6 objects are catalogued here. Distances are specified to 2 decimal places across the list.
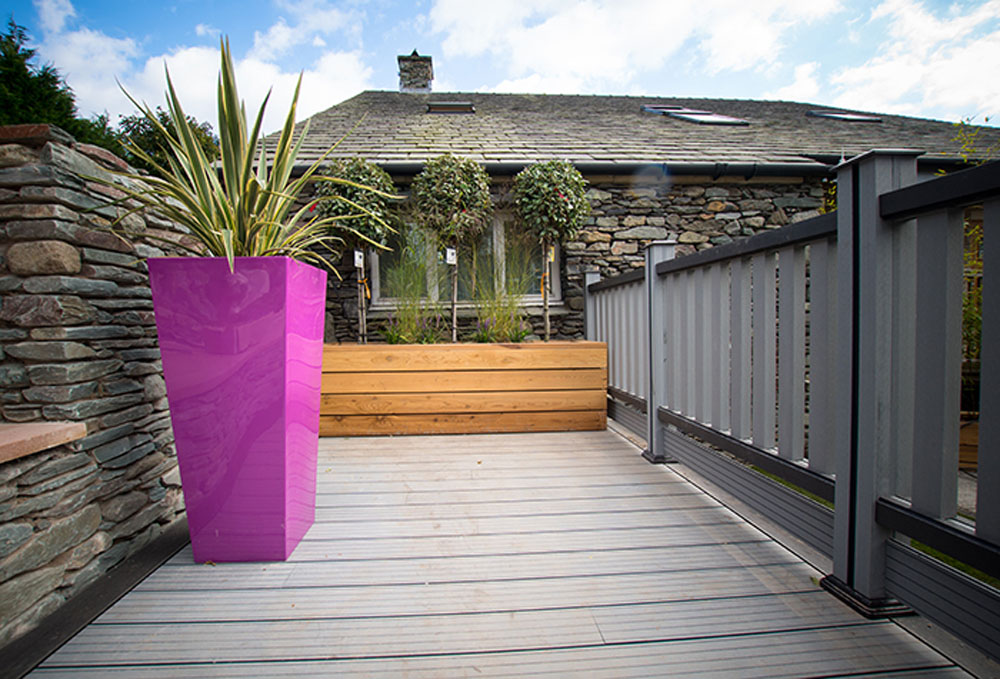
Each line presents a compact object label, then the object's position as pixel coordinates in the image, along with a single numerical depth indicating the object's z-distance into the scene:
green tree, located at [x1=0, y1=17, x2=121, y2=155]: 7.19
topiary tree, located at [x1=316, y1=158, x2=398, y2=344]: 3.11
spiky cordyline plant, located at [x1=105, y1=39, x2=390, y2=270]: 1.32
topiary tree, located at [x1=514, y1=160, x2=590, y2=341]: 3.34
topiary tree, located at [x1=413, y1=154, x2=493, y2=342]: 3.22
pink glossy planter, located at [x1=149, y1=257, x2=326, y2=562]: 1.25
